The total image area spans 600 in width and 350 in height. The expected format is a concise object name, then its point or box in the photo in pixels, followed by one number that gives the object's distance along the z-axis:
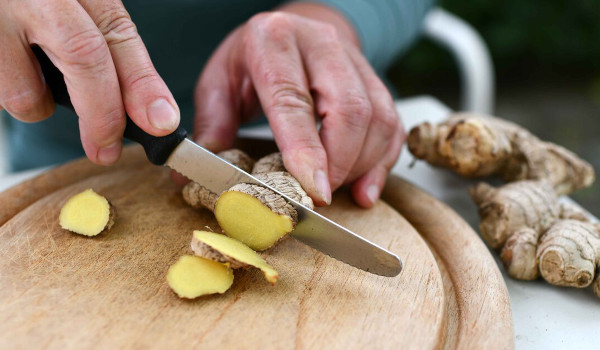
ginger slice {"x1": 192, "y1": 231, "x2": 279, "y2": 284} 0.31
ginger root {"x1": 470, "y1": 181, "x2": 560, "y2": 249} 0.37
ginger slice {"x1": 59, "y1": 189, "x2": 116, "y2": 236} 0.35
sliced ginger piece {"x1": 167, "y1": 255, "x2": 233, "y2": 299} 0.31
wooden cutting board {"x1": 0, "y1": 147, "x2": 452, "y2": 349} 0.30
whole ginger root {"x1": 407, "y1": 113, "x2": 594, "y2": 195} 0.40
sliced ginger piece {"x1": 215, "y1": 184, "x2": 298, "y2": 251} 0.33
